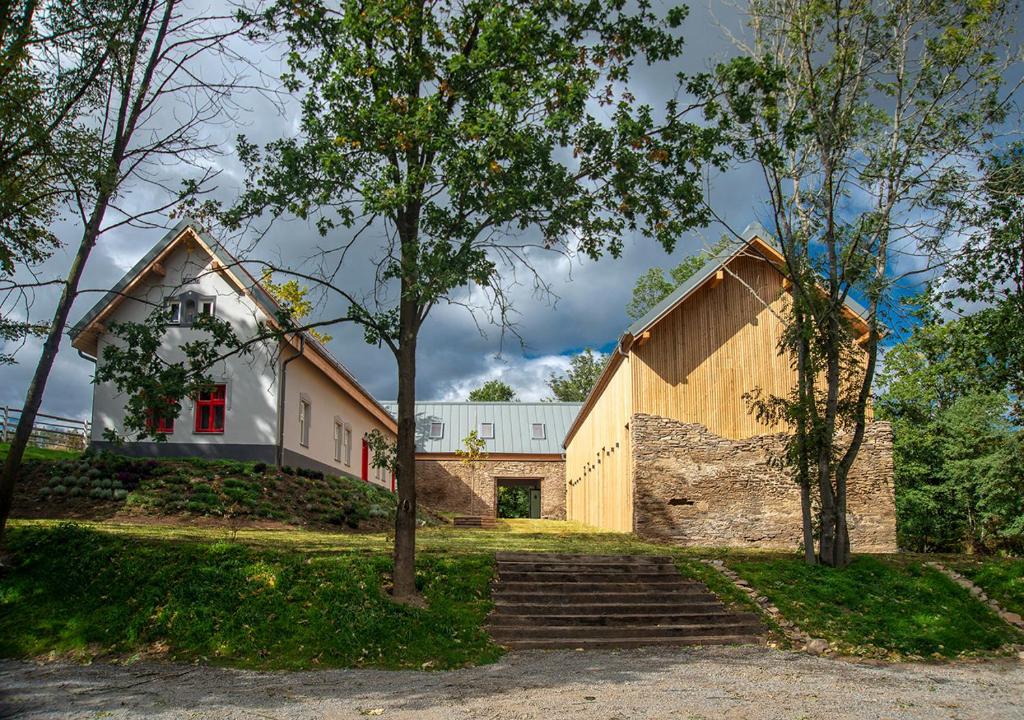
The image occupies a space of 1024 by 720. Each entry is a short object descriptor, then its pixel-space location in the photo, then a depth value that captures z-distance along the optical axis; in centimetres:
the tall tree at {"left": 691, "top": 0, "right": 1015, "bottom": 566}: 1337
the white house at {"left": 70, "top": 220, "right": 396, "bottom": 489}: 2078
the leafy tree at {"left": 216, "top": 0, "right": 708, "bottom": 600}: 937
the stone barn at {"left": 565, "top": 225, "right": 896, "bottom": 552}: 1914
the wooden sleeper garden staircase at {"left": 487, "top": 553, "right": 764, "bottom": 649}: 1044
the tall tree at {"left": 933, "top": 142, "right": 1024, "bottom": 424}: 1396
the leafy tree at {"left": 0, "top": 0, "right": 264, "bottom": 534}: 1036
